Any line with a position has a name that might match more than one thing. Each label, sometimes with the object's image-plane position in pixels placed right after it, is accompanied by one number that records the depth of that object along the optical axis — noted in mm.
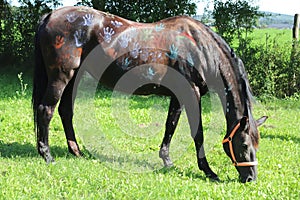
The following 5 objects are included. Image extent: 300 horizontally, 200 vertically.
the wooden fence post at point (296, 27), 11095
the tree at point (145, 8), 11562
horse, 4840
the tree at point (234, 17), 11430
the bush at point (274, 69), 10656
